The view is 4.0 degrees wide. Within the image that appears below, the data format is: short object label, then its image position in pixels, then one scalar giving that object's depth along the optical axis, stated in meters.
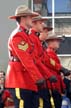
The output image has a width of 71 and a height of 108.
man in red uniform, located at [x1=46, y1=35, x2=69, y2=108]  13.56
